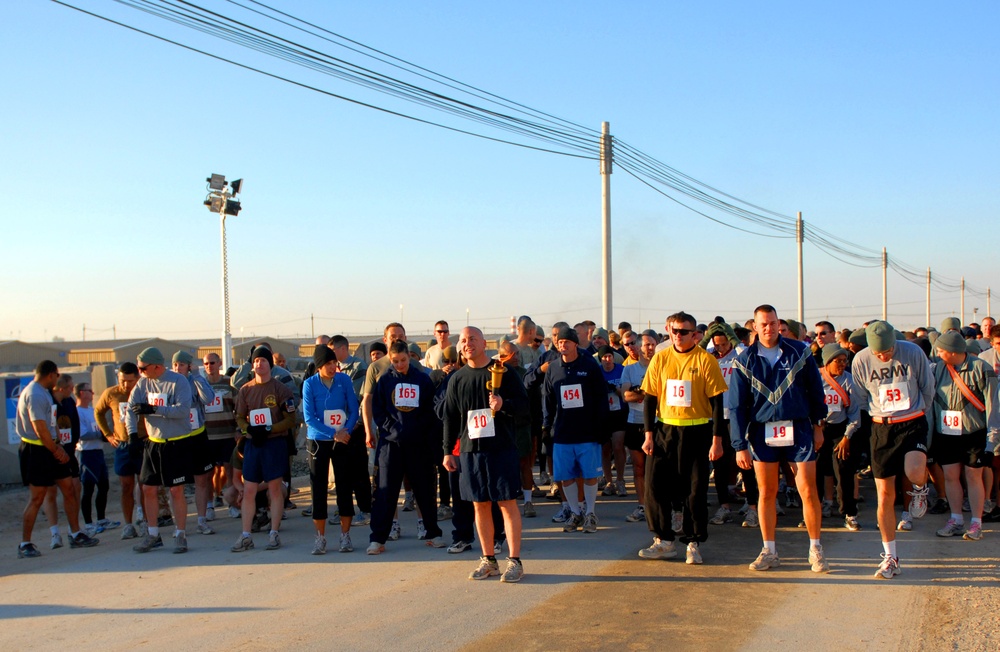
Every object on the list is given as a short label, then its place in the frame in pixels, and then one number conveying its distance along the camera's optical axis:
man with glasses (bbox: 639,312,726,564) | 7.07
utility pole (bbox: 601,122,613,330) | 19.92
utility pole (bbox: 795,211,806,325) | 36.18
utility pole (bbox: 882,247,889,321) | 51.53
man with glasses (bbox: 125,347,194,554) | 8.55
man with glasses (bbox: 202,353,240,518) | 10.23
